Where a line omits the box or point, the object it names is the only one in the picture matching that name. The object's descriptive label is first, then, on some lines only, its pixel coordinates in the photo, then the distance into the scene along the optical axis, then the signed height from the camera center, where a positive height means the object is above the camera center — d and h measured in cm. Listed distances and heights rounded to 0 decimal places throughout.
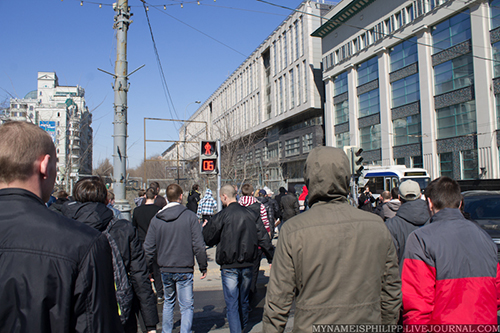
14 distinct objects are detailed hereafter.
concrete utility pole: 698 +165
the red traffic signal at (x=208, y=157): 927 +69
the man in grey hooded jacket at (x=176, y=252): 434 -88
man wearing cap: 352 -44
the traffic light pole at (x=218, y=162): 937 +54
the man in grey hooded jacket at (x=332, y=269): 201 -53
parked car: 714 -70
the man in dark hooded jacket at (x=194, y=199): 1223 -56
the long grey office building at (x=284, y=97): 4097 +1162
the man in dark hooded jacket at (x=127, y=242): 293 -50
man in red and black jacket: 220 -64
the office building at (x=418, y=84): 2334 +795
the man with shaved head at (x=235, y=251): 434 -87
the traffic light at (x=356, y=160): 1137 +65
